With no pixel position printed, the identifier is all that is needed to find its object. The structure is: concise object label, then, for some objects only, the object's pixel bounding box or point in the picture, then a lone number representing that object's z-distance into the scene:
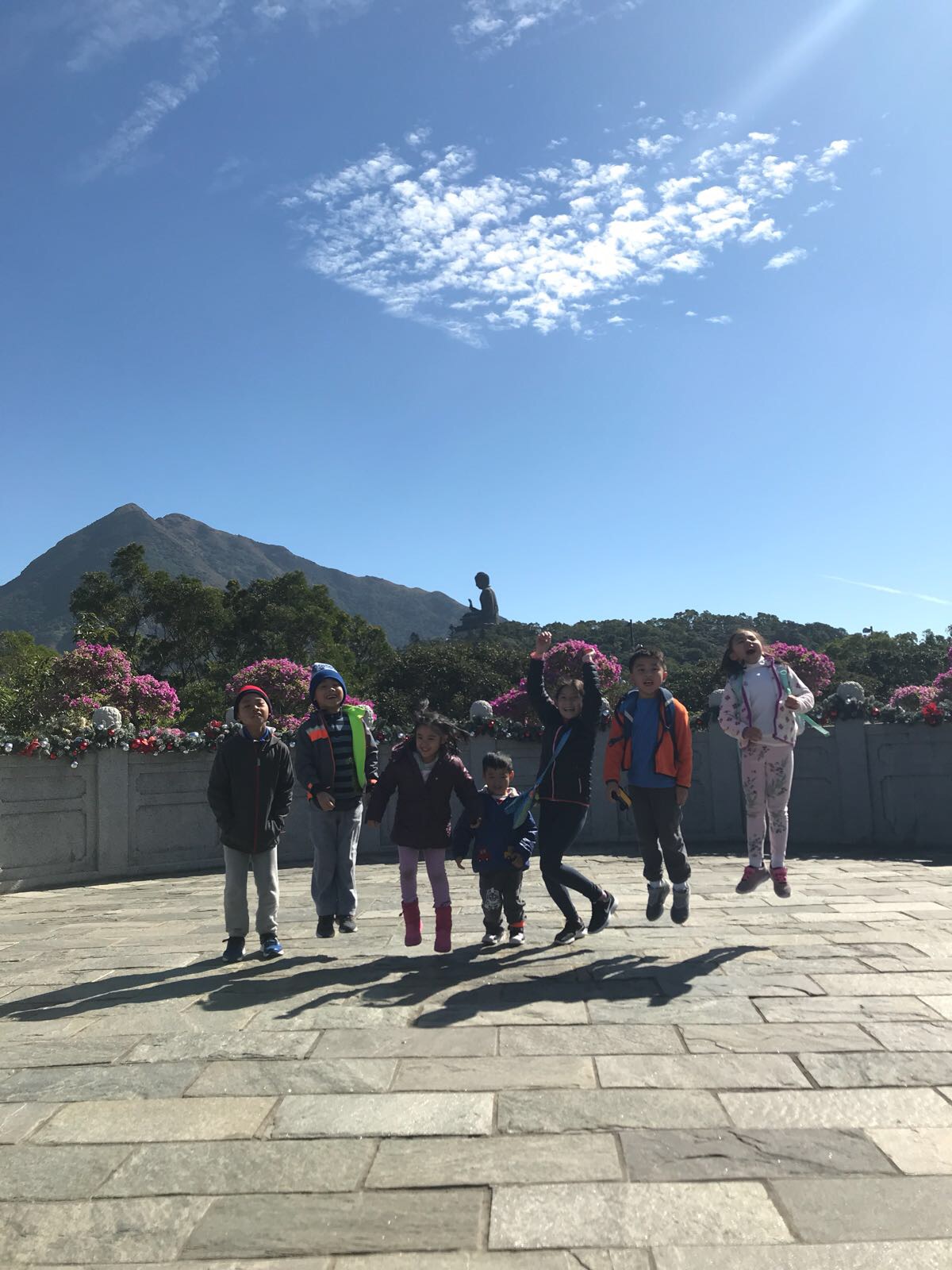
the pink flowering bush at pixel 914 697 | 13.16
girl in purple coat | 5.02
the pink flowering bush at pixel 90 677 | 19.16
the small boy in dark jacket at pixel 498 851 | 5.11
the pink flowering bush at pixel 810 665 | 19.36
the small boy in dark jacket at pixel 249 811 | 5.19
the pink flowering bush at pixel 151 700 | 19.28
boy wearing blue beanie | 5.28
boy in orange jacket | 5.02
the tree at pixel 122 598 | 37.91
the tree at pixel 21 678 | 22.50
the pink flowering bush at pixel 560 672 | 21.28
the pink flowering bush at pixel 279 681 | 20.78
